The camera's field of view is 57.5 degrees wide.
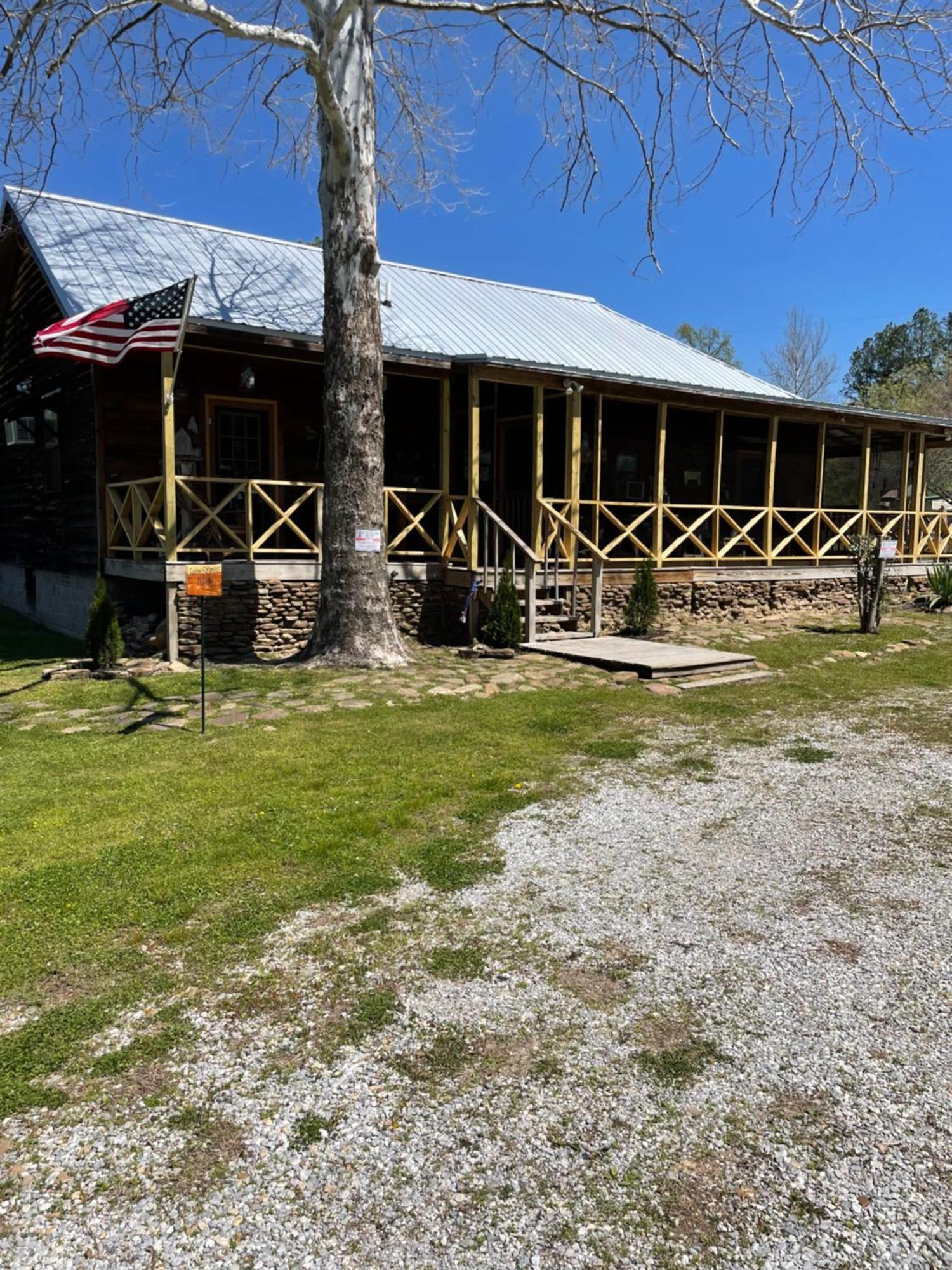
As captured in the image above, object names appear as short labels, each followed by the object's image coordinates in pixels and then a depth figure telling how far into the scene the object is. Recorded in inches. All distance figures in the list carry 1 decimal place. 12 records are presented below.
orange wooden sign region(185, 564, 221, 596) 256.7
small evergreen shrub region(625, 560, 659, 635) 466.3
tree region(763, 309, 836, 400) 1776.6
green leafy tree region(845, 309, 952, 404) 2172.7
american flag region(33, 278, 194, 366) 329.7
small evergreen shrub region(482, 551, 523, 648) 409.1
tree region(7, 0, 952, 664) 352.2
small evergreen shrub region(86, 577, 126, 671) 353.1
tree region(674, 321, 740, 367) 2135.8
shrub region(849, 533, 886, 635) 495.8
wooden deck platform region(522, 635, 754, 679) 366.3
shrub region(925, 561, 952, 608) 613.3
